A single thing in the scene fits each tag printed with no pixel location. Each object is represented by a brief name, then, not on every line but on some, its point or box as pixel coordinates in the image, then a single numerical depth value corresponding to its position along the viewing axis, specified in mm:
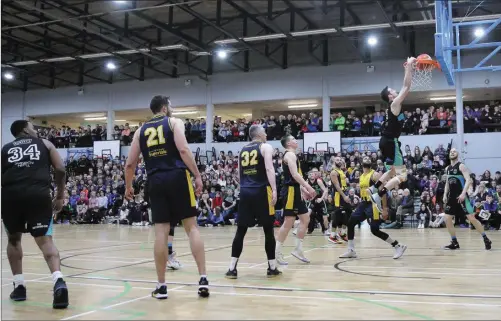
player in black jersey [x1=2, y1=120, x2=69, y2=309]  5441
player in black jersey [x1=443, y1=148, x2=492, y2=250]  10922
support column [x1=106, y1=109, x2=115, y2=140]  33594
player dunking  8375
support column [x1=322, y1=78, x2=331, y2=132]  28698
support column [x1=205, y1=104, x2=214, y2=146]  30781
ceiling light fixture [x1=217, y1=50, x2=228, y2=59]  26030
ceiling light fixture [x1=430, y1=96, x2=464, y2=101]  29516
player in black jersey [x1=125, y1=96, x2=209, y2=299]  5531
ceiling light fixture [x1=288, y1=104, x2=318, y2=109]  32550
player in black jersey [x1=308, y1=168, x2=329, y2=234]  16547
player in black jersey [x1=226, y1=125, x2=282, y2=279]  7156
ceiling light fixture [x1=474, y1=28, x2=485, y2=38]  17031
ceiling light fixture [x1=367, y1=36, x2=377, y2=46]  23672
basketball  9619
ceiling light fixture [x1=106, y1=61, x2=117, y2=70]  28859
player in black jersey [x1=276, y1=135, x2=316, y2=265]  8133
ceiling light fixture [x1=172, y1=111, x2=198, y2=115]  35481
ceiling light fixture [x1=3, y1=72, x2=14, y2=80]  31400
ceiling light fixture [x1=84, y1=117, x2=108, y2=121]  38156
